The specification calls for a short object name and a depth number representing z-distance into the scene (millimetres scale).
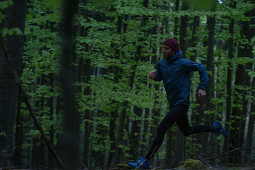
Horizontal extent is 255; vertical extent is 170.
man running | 9437
